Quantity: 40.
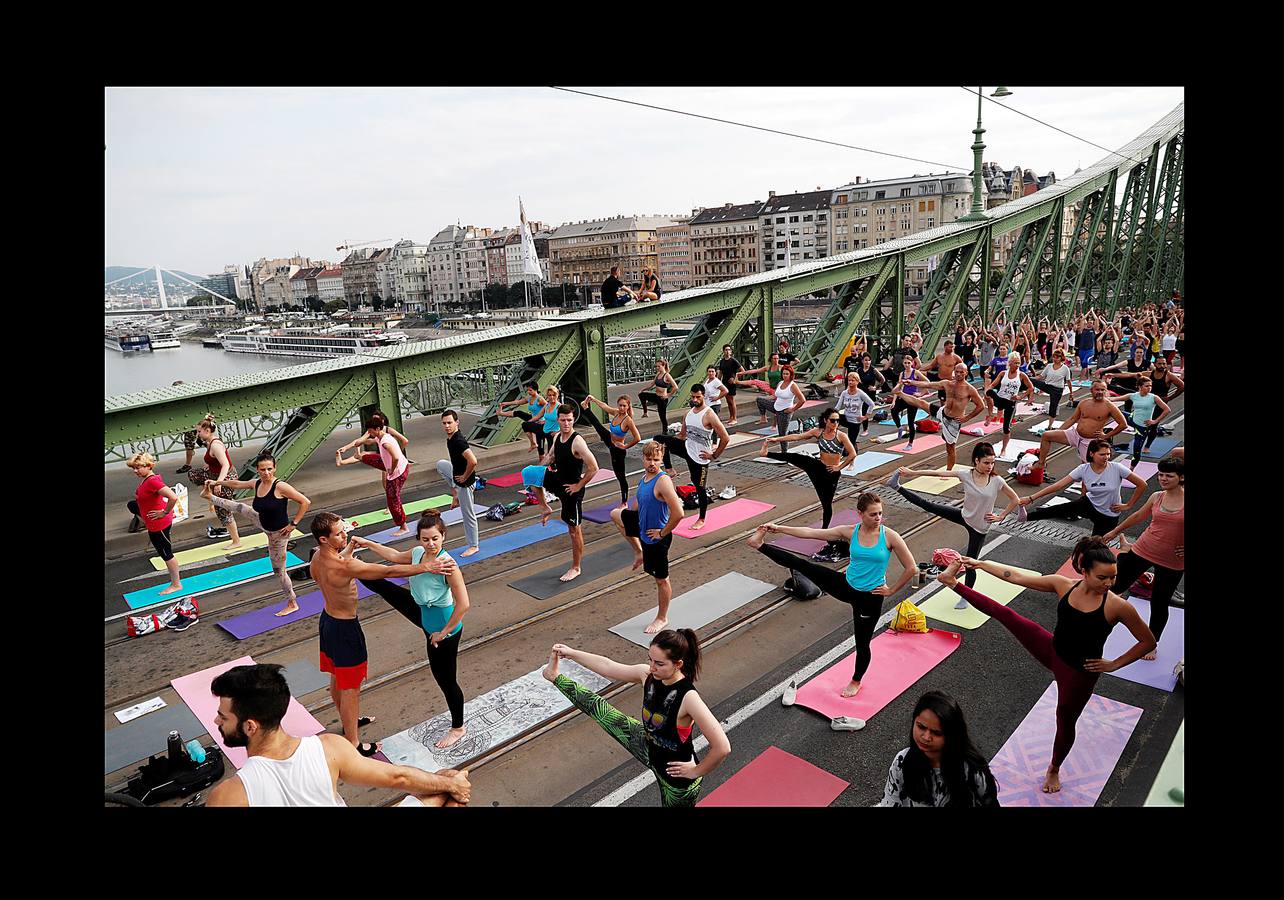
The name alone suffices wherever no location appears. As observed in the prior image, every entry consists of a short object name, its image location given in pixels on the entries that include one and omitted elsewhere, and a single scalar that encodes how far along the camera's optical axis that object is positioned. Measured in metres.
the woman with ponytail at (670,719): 3.89
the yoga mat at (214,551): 10.63
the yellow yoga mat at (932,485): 12.68
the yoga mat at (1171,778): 2.72
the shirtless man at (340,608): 5.55
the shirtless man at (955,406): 12.42
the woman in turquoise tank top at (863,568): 6.02
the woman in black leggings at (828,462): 9.63
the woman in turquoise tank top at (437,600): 5.46
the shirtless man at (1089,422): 10.04
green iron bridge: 13.05
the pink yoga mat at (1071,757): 5.13
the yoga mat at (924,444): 15.30
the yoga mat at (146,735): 6.06
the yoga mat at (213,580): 9.34
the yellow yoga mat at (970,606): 7.79
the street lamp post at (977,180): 22.14
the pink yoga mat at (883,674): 6.29
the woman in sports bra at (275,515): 8.54
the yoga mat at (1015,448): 14.58
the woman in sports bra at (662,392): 14.99
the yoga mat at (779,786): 5.18
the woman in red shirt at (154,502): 8.84
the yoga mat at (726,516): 10.96
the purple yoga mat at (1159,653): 6.51
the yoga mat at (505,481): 13.95
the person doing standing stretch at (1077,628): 4.72
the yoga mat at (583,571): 9.01
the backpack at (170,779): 5.46
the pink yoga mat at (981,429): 16.67
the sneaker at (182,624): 8.43
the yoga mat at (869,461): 13.77
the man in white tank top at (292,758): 3.14
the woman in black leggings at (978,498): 7.38
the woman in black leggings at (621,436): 11.16
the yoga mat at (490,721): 5.86
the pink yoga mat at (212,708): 6.27
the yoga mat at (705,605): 7.88
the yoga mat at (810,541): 10.05
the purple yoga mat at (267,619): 8.24
